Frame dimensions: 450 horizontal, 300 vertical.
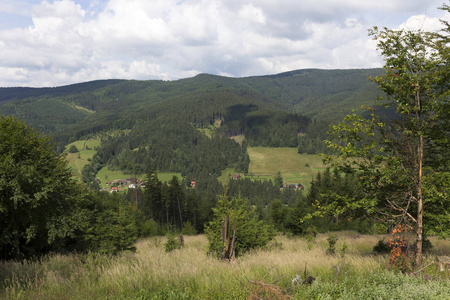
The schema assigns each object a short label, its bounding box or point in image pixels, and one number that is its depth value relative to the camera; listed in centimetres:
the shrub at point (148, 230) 3942
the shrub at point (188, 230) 4850
